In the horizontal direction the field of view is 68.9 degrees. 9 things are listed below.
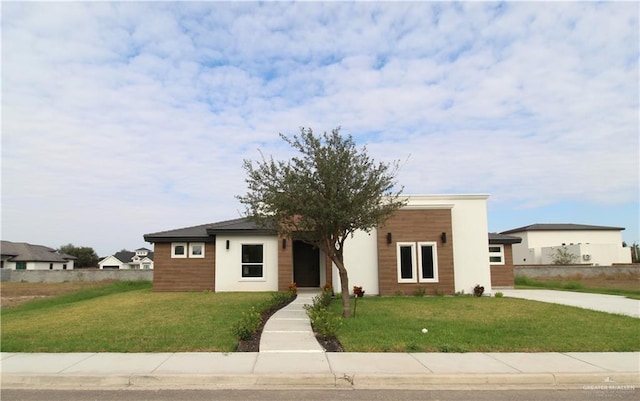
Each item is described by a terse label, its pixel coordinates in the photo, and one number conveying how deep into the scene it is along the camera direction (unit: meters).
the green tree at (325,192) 11.54
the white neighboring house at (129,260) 84.32
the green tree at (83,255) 84.88
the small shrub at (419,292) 18.38
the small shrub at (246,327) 9.14
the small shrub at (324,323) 9.47
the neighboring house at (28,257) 57.09
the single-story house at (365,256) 19.05
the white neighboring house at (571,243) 49.91
